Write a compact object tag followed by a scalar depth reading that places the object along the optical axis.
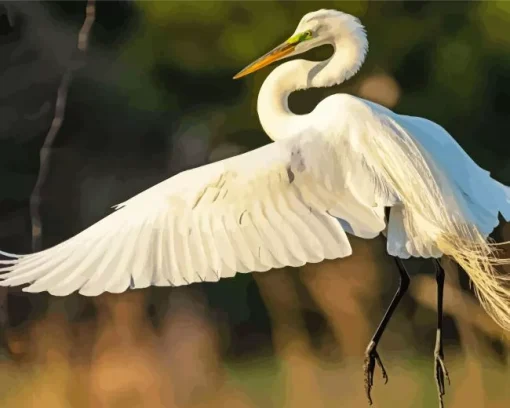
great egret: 13.88
